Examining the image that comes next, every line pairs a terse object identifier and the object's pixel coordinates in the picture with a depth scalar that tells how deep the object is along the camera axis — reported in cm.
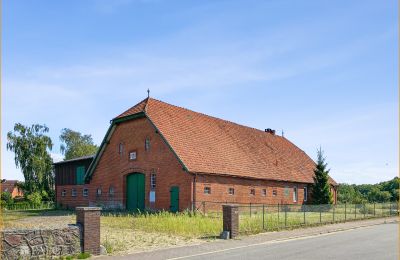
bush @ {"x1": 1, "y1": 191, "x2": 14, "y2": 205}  6129
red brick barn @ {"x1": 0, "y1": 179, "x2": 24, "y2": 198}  8292
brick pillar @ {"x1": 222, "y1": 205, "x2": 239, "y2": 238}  1799
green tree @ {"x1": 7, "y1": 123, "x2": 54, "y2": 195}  6097
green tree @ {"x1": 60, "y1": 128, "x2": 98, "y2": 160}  7156
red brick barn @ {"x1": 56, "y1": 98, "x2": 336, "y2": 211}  3114
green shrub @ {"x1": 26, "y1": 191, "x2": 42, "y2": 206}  5586
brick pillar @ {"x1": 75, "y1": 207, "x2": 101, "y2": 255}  1346
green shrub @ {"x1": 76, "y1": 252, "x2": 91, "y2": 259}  1299
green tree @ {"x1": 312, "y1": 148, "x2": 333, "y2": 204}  4094
